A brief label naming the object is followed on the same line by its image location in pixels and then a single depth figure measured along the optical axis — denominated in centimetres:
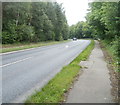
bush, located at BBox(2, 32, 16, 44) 1741
